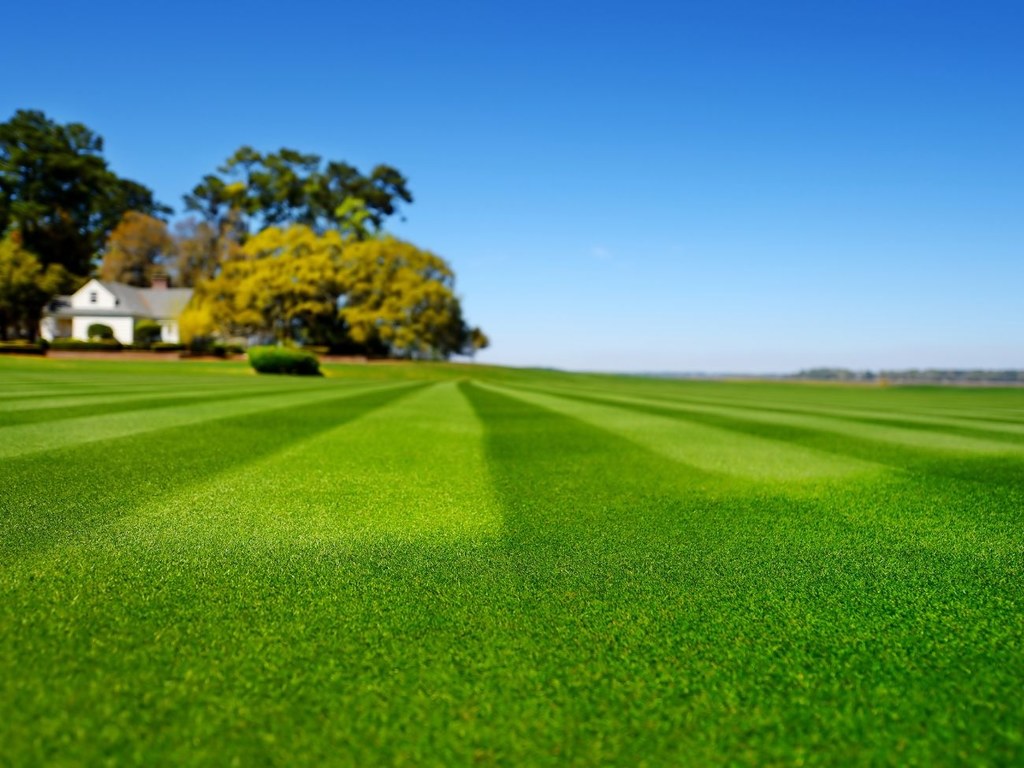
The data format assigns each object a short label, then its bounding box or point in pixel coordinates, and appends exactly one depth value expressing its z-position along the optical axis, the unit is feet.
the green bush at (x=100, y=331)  164.04
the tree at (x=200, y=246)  191.21
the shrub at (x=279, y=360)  97.60
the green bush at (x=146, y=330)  172.14
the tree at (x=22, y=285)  147.23
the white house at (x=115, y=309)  180.24
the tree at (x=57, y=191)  185.06
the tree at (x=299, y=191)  194.08
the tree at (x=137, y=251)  202.08
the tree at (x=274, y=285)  132.67
